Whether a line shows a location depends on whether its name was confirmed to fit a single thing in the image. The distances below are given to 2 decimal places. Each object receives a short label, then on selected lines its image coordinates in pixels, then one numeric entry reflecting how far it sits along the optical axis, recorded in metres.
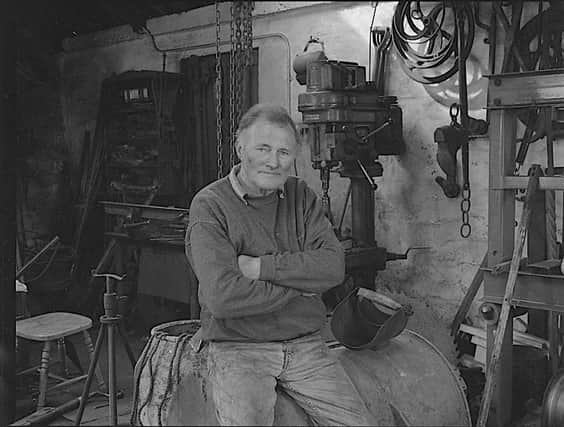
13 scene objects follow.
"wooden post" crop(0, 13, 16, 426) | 3.40
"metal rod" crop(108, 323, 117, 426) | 3.12
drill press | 4.19
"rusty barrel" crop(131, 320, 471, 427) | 2.60
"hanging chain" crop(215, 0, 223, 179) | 3.40
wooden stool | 3.99
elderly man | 2.41
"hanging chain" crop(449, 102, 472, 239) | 4.27
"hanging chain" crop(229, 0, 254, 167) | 3.08
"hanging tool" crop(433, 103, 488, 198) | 4.21
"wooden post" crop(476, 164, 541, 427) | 3.22
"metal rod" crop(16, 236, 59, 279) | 4.35
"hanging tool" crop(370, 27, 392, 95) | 4.62
